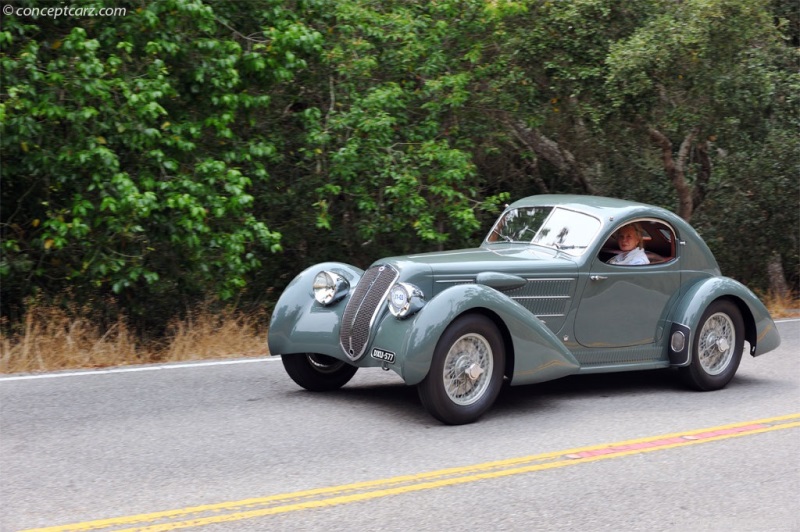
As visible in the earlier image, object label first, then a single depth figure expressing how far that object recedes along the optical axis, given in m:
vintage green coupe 7.14
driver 8.52
